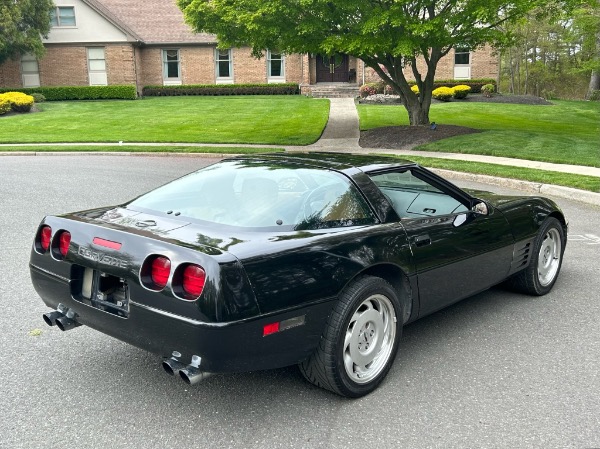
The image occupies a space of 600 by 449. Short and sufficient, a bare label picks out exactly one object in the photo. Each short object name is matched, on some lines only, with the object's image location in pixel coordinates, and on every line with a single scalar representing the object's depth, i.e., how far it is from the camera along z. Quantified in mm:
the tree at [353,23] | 14578
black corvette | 2990
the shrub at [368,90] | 32188
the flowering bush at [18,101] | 28219
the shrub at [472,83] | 34600
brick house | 35500
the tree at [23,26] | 31125
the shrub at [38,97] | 32750
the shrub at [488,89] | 33103
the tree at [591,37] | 27297
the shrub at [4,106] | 27519
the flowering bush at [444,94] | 31219
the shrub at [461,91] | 31594
